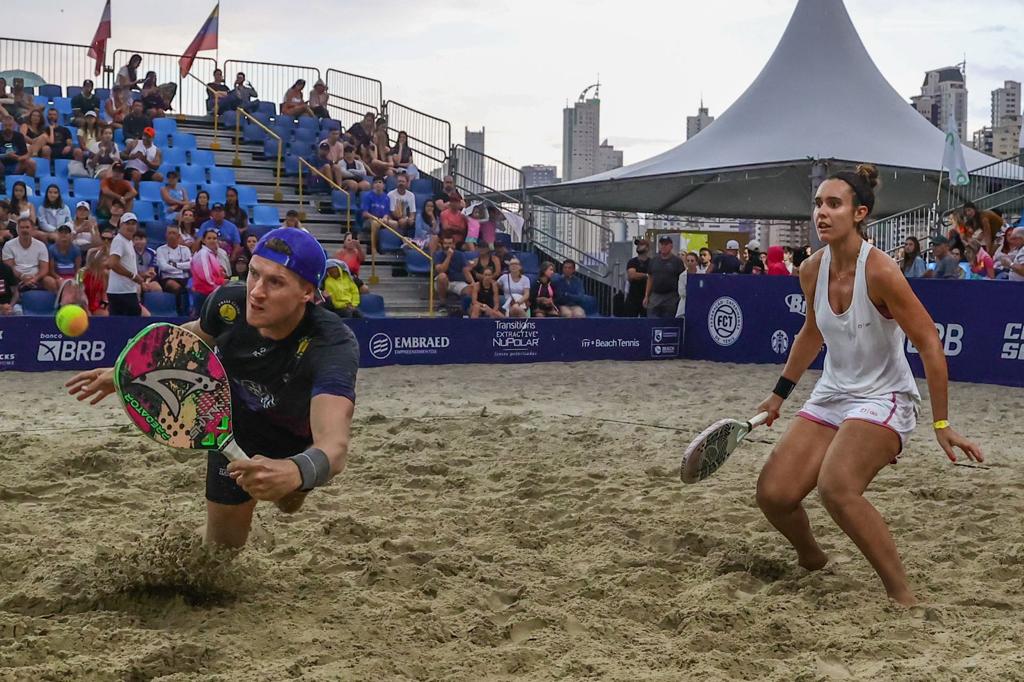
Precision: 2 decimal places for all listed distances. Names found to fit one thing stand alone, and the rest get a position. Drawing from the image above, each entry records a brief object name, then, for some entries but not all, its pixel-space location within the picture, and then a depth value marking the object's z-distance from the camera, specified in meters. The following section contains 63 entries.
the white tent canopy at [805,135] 19.22
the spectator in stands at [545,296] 14.97
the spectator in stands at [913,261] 13.82
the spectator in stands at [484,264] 14.77
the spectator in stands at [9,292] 11.60
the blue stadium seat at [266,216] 15.58
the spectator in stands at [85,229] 12.50
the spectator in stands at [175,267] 12.71
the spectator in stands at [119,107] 16.42
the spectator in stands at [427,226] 16.30
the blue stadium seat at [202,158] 17.05
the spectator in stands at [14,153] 14.33
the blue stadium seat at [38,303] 11.96
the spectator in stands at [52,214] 12.94
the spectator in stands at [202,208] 13.78
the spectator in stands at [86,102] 16.56
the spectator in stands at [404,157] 18.20
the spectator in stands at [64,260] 12.27
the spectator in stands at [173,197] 14.30
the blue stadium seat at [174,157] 16.75
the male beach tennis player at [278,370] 3.58
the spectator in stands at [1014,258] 12.13
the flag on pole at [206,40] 19.45
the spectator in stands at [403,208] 16.50
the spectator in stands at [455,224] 15.92
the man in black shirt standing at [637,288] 15.39
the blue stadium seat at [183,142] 17.23
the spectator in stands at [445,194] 16.53
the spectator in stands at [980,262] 13.39
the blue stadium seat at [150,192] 14.84
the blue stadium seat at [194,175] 16.28
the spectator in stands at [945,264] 13.25
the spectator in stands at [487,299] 14.41
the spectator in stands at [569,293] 15.26
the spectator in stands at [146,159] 15.18
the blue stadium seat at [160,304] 12.62
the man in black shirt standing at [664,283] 14.86
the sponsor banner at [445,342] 11.13
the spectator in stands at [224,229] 13.29
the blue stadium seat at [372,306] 14.39
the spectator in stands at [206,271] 12.57
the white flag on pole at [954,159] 16.48
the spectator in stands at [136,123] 16.06
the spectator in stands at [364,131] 18.33
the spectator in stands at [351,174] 16.97
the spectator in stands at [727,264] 15.79
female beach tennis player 4.24
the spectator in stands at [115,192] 13.73
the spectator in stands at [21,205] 12.55
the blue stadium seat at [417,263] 16.08
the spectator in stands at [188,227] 13.21
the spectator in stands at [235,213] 14.15
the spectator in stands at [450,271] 15.14
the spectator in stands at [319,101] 19.23
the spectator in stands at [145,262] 12.47
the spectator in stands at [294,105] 19.06
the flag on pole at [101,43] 18.56
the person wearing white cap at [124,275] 11.85
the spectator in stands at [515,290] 14.56
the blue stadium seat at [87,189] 14.50
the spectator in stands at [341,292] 12.87
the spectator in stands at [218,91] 19.08
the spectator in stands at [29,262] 11.95
